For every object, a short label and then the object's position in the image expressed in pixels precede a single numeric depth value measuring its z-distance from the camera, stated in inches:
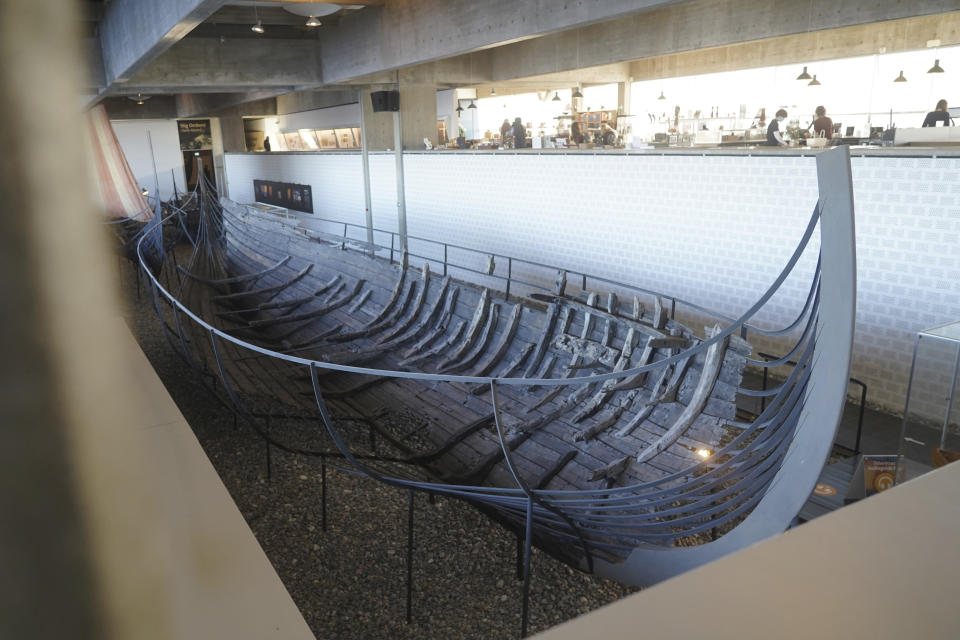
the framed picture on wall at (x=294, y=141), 864.3
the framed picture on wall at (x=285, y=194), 665.6
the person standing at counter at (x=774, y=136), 306.2
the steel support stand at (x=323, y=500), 168.8
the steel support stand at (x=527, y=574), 128.3
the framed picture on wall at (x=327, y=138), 789.9
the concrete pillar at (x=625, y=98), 649.0
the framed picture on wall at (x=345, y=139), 748.6
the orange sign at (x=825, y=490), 144.4
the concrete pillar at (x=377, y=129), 514.6
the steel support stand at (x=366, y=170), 517.0
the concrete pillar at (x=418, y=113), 491.2
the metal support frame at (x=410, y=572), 139.1
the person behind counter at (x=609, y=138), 466.3
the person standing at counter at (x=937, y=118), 317.1
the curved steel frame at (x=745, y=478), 94.1
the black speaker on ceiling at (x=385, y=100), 461.4
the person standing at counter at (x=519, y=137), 473.1
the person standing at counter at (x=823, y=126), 351.3
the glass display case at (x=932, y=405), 142.7
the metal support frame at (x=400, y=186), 477.4
